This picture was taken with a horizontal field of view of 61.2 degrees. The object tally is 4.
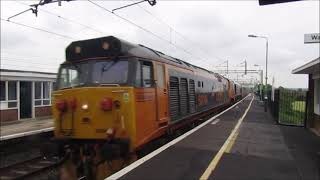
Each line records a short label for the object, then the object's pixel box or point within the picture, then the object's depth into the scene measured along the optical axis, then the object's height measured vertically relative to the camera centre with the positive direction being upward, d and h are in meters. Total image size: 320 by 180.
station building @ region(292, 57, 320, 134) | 10.56 -0.25
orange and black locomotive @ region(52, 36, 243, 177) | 5.79 -0.25
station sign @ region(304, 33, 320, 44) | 6.47 +1.24
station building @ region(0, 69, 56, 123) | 17.54 -0.42
